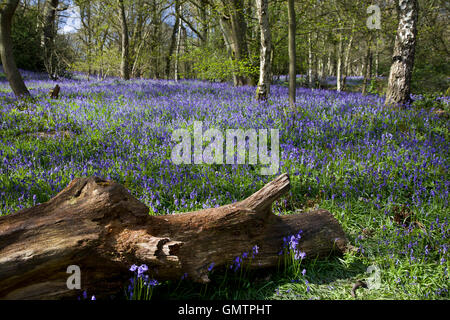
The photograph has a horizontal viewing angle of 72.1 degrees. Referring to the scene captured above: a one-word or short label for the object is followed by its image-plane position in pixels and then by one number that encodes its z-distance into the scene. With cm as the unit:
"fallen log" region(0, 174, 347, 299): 207
